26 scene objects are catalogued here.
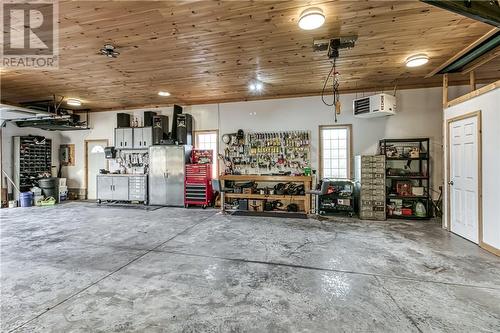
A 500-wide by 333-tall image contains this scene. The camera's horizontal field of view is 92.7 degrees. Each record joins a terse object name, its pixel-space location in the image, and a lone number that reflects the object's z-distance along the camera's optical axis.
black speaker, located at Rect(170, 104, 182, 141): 6.72
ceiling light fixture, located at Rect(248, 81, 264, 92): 5.29
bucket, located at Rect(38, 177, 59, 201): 7.20
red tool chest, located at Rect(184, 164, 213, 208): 6.42
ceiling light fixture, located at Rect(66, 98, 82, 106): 6.57
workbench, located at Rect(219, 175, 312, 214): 5.54
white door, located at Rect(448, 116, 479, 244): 3.61
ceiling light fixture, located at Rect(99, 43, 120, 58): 3.42
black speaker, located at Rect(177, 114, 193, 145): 6.65
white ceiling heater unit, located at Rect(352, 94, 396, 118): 5.09
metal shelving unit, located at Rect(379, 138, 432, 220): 5.08
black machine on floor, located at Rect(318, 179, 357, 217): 5.38
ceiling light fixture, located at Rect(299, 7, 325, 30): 2.56
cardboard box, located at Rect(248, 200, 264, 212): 6.00
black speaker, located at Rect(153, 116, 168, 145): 6.85
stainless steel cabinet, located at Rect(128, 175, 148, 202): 6.91
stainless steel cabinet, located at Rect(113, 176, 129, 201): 7.05
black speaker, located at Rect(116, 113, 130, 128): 7.27
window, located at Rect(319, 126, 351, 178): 5.97
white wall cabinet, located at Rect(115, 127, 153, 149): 6.96
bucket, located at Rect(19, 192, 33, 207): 6.83
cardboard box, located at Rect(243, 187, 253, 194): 5.92
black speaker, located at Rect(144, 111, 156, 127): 7.05
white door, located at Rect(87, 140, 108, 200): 7.89
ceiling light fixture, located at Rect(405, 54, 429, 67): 3.79
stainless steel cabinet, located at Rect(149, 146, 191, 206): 6.60
